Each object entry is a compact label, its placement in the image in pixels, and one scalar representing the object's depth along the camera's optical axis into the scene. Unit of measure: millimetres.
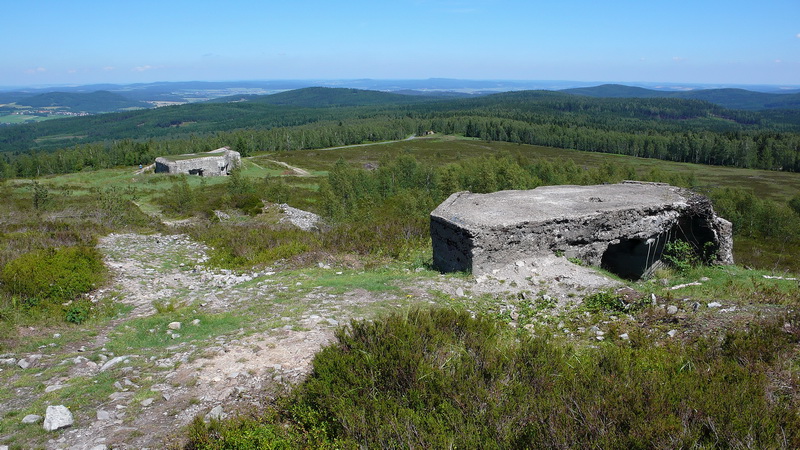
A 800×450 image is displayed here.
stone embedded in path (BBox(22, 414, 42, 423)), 4848
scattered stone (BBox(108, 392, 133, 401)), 5348
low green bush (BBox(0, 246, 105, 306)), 9562
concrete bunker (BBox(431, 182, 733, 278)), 10516
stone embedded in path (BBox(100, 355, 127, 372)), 6297
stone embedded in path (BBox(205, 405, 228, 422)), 4831
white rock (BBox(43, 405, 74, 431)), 4680
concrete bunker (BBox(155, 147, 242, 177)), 52531
